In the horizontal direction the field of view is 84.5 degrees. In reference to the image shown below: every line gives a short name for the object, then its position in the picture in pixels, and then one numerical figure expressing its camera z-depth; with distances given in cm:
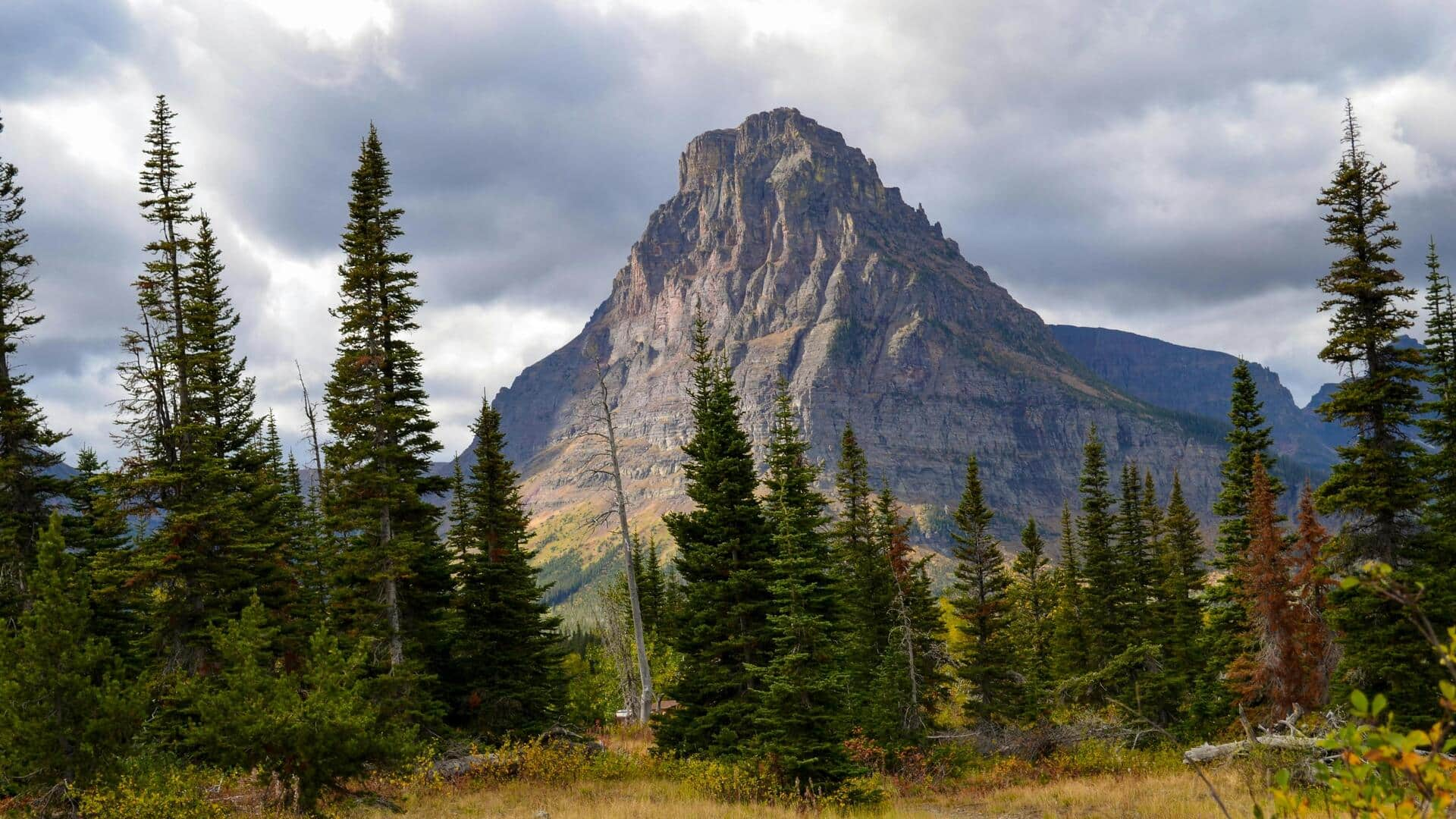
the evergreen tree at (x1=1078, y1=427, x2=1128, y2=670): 4425
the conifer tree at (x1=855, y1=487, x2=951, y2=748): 3219
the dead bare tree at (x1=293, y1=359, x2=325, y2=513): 3816
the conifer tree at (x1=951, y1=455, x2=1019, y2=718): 3734
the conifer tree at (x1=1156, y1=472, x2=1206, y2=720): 4178
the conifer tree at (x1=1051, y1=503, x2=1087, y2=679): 4947
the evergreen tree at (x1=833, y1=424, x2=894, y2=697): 3984
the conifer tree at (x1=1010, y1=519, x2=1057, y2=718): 4257
